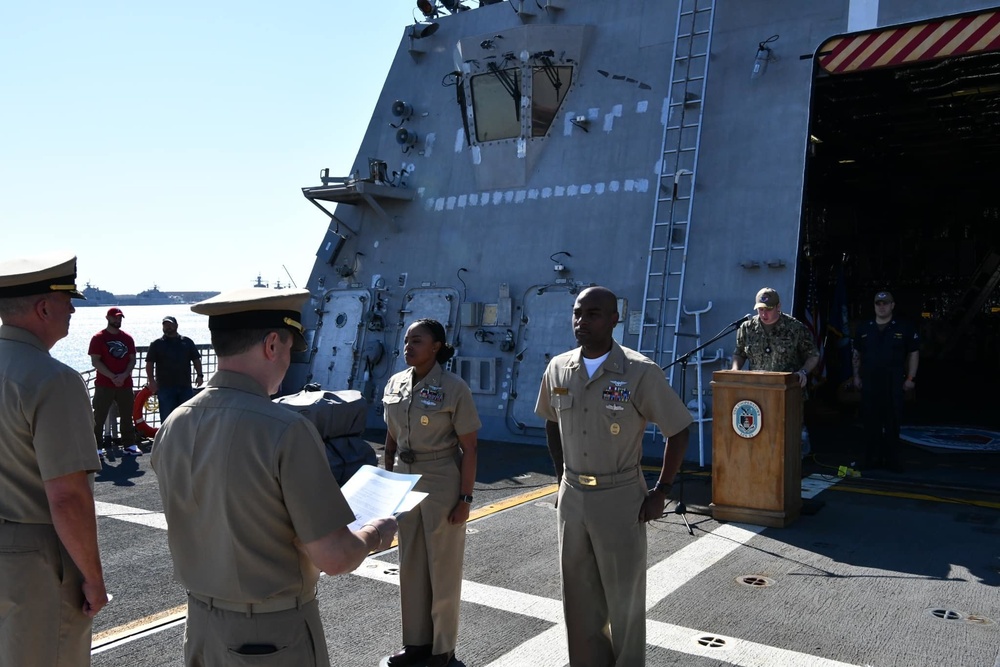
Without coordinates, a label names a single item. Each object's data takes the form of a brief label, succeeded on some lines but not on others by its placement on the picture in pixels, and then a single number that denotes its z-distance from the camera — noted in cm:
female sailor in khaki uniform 419
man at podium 714
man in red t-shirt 1016
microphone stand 676
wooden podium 653
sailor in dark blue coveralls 835
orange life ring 1158
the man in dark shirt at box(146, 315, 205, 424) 1039
